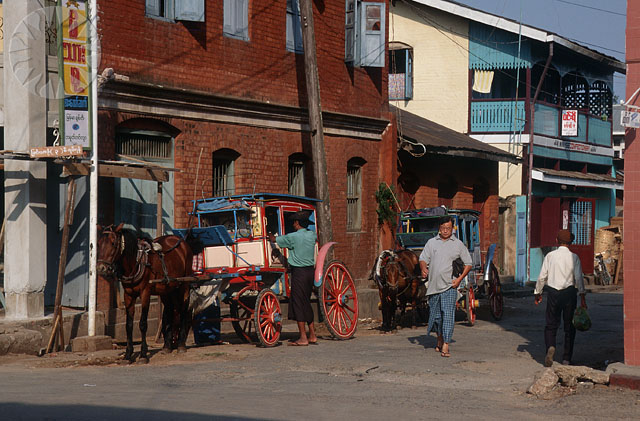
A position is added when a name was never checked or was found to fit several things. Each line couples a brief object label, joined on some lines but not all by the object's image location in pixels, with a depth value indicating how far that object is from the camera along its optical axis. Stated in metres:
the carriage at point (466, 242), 17.73
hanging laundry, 30.84
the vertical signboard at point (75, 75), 12.79
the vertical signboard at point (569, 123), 31.83
